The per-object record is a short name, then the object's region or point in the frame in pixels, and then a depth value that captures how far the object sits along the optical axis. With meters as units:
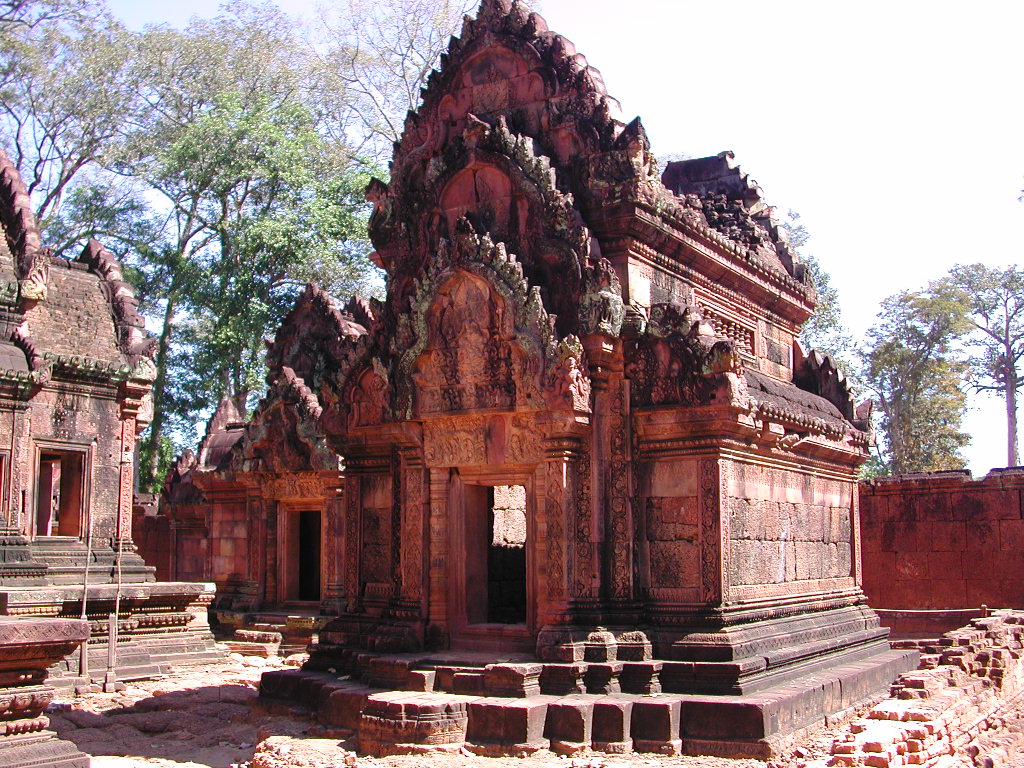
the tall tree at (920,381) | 31.84
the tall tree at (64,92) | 31.64
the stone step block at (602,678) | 9.18
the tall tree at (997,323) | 34.16
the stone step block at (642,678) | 9.16
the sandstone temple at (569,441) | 9.55
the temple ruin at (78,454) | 13.23
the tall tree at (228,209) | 27.92
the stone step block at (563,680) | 9.10
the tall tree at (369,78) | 32.75
